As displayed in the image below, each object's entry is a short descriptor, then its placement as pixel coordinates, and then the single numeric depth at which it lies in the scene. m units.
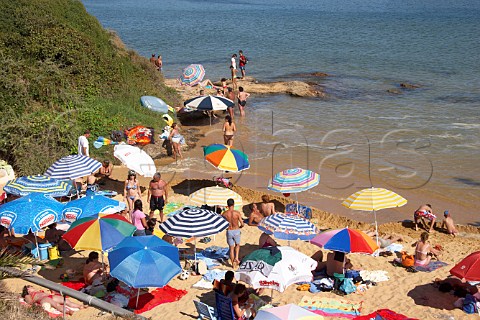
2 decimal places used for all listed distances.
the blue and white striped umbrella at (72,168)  13.96
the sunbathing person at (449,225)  14.14
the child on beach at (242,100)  26.23
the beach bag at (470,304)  10.06
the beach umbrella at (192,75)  28.73
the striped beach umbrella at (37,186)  12.80
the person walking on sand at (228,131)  19.17
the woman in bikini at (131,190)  13.94
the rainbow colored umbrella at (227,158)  15.36
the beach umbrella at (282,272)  9.38
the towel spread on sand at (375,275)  11.47
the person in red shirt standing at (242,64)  34.53
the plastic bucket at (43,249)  11.98
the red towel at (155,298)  10.16
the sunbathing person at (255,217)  14.13
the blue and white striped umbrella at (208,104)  21.73
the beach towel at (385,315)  9.43
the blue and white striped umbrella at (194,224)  10.91
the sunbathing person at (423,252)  11.91
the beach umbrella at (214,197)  13.20
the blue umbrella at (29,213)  10.93
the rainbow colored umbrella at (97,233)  10.39
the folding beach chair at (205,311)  9.38
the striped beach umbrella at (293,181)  14.06
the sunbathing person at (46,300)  9.52
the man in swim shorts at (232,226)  11.72
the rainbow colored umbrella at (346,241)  10.74
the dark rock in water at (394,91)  32.28
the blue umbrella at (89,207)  11.71
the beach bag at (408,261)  11.98
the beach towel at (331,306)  10.05
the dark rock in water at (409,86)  33.67
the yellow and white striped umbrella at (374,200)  12.88
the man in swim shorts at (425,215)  14.28
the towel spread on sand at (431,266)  11.86
